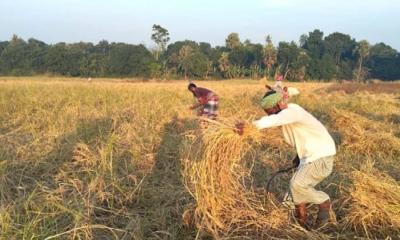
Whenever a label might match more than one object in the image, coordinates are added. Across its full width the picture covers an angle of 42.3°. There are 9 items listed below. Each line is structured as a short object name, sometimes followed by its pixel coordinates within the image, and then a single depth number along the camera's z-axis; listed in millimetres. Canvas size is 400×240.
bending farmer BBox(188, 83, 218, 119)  8655
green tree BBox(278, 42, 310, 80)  41781
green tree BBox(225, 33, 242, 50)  65113
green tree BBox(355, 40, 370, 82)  68125
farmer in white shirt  4453
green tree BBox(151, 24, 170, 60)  68875
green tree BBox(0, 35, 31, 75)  58638
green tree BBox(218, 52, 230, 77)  52981
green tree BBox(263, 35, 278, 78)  50031
